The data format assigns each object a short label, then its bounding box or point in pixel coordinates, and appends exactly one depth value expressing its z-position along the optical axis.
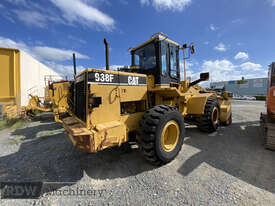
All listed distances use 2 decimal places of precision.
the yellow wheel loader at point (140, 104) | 2.44
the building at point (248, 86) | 40.44
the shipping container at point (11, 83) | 7.84
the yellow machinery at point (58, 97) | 5.11
